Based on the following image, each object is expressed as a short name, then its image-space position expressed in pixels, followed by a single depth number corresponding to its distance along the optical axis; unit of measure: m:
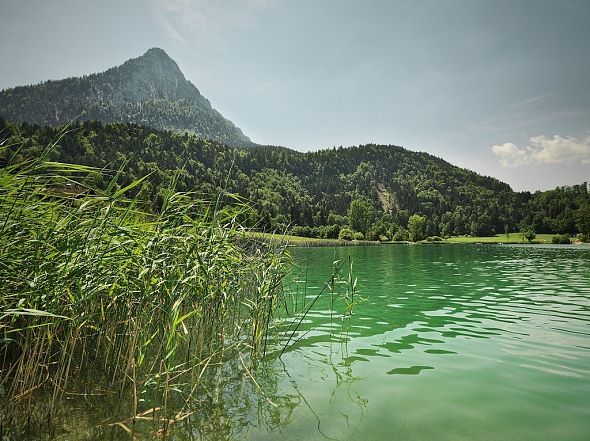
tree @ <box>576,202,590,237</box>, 129.00
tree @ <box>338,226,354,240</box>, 134.93
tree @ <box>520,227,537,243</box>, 138.62
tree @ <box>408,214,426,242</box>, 162.00
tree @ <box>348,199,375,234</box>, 159.88
